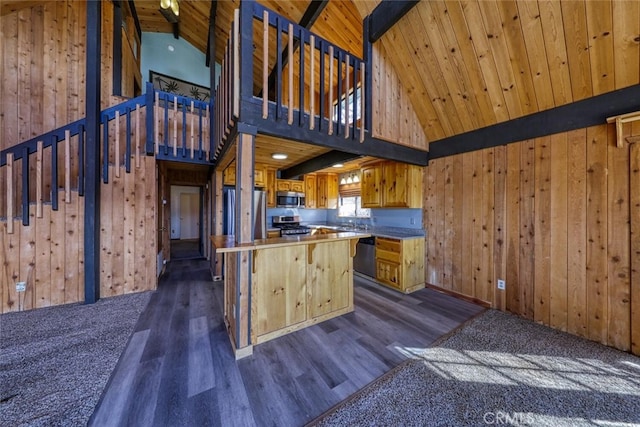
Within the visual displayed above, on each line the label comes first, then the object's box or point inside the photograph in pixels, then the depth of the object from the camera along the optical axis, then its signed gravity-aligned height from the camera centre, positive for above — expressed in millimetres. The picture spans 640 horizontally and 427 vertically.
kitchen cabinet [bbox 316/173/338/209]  5930 +599
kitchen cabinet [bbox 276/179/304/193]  5387 +654
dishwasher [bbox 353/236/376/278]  4196 -864
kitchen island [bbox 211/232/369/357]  2117 -787
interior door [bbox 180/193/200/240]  9250 -154
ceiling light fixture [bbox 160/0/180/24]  3897 +3667
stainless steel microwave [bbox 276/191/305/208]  5277 +305
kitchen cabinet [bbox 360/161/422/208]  3881 +488
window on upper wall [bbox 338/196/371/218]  5415 +75
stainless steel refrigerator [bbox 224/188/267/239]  3887 -16
